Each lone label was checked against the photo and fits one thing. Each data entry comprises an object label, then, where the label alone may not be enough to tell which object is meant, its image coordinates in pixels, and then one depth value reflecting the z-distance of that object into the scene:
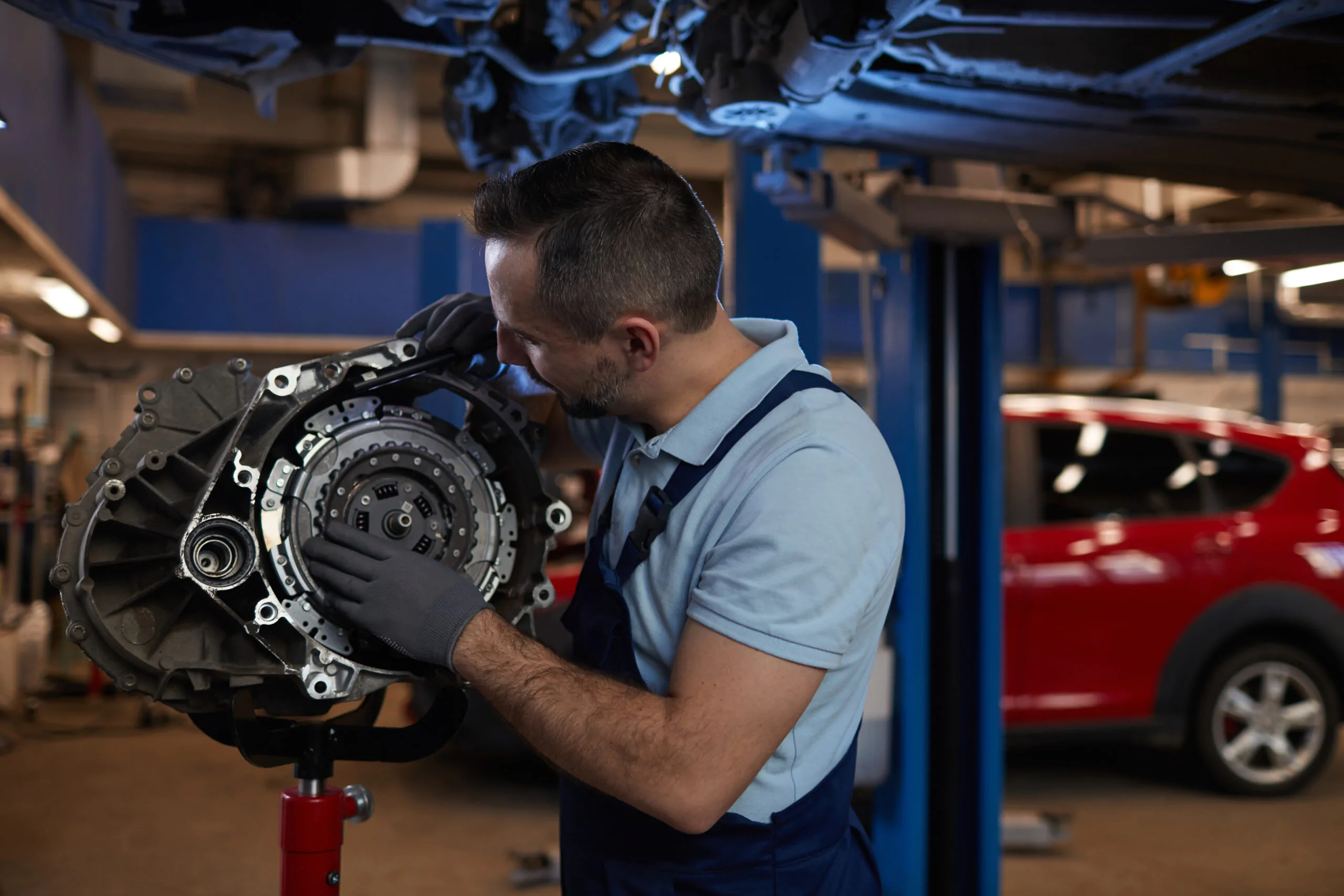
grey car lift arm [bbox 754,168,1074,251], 2.41
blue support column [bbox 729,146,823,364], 3.37
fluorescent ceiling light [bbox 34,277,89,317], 6.16
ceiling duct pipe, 8.19
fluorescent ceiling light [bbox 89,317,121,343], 7.82
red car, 3.95
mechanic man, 1.20
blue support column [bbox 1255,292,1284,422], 11.02
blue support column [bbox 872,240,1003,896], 2.77
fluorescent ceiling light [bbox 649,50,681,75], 2.18
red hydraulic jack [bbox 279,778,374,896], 1.42
